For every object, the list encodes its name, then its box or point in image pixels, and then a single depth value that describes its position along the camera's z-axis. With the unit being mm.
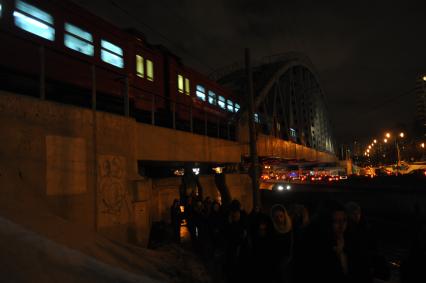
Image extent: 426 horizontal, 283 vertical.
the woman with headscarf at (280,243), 4371
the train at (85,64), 8625
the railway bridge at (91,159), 6387
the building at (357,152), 176000
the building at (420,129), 76775
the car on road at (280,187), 26500
